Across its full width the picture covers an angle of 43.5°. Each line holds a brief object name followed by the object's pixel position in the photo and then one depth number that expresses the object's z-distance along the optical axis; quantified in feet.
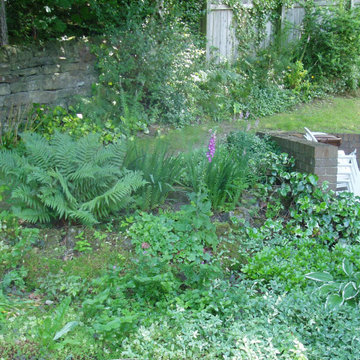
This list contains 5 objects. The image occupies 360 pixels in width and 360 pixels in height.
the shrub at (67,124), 21.37
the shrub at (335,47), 35.42
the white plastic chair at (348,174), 16.62
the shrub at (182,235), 12.40
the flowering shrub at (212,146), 13.80
